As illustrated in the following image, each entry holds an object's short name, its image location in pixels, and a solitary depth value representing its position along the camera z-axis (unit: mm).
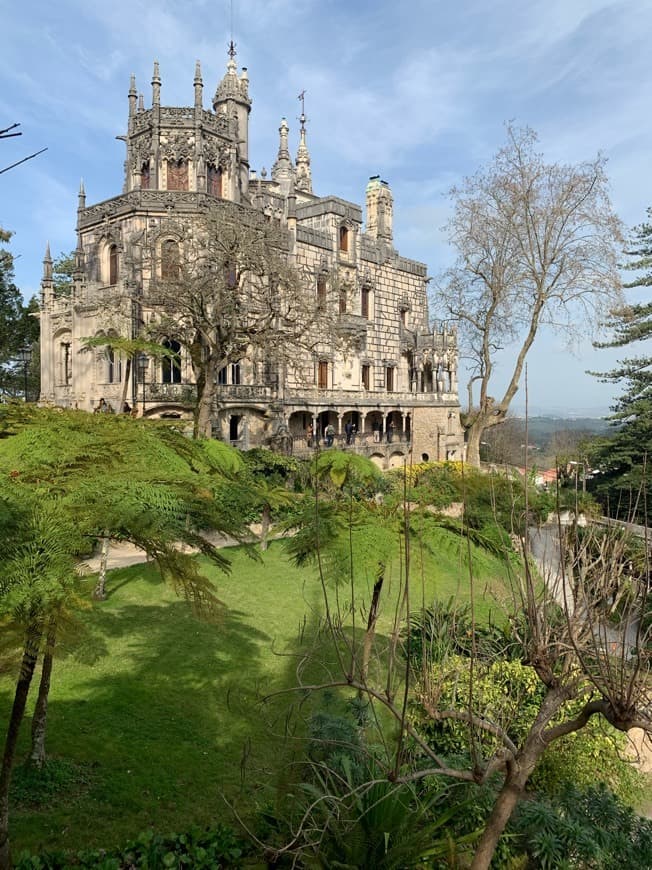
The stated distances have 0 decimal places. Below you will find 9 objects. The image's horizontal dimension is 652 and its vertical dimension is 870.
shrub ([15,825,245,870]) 4977
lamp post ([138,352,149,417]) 27125
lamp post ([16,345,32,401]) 38962
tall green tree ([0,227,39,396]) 33562
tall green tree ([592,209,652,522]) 25078
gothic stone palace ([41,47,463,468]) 27656
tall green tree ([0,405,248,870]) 4059
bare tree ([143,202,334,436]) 22547
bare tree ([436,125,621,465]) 24328
